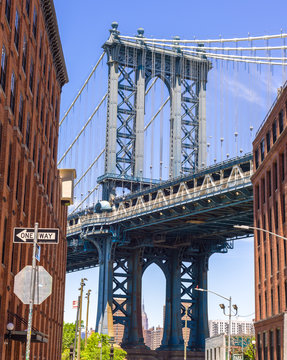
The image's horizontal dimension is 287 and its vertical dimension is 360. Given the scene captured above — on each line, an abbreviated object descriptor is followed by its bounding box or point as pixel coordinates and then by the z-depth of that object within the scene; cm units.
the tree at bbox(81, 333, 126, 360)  9412
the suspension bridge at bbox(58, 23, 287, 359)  9194
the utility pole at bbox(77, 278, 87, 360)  7410
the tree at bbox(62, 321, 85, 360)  14548
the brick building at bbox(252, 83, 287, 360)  5103
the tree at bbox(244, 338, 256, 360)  7162
